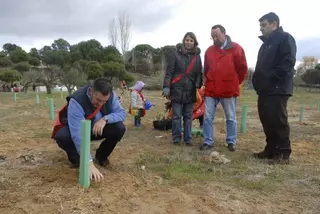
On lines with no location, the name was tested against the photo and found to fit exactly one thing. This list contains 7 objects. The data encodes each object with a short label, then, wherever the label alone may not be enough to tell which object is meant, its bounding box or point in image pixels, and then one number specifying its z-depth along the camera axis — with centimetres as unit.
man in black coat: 397
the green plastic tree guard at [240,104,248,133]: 662
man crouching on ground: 309
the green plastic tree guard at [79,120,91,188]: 279
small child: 714
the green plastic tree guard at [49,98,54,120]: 841
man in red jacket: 468
